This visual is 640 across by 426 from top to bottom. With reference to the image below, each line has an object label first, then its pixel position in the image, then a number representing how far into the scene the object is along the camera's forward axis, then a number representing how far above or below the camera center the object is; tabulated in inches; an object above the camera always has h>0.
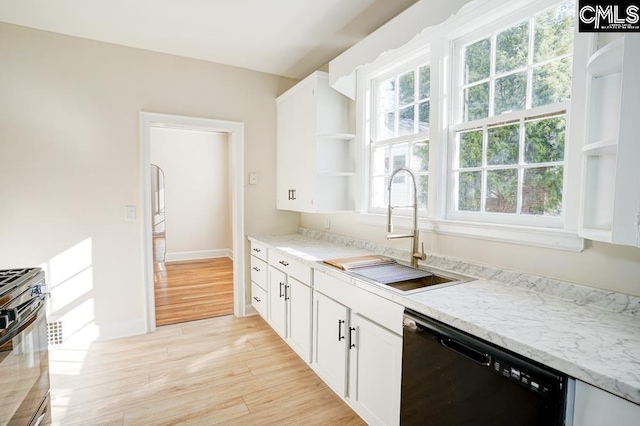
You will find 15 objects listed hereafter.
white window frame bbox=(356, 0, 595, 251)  55.2 +15.6
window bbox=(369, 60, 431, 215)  89.2 +19.4
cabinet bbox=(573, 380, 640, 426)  32.2 -21.4
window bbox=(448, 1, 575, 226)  60.9 +16.5
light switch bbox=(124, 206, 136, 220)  118.1 -6.4
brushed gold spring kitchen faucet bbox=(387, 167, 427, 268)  79.1 -9.4
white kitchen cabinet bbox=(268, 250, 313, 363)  92.8 -32.7
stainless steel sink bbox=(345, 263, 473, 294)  71.0 -17.4
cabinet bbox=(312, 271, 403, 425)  62.5 -32.8
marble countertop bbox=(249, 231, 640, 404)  34.8 -17.3
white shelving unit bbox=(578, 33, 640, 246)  40.5 +7.4
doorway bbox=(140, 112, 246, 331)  118.8 +1.1
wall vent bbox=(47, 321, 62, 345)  109.2 -46.2
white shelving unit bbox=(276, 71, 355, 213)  110.8 +17.3
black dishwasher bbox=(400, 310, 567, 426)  38.2 -25.0
